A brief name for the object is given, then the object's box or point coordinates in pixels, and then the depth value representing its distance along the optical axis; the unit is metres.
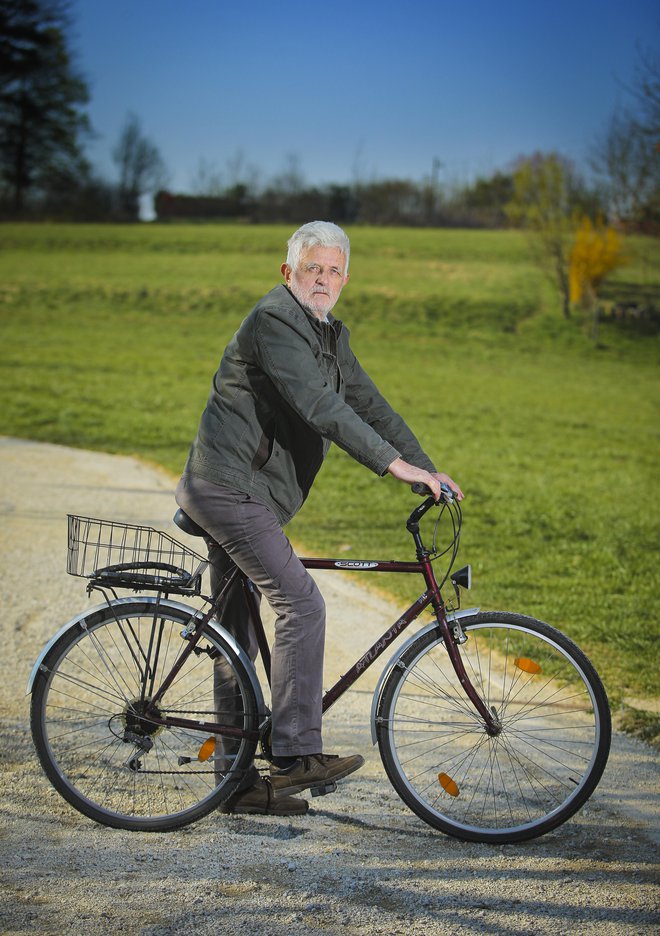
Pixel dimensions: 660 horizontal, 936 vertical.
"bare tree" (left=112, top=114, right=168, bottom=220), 78.81
